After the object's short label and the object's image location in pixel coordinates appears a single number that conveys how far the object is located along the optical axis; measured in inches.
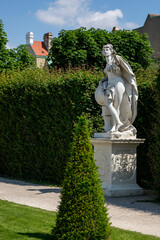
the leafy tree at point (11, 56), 803.4
